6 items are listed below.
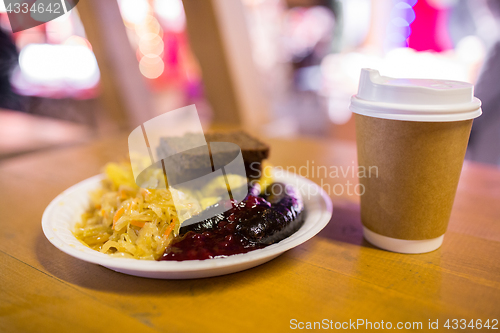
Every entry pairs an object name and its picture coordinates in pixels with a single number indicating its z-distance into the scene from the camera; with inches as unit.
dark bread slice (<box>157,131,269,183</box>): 15.3
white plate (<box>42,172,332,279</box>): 11.2
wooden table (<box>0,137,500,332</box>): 10.6
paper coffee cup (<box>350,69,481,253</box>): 11.6
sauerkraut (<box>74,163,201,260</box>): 12.8
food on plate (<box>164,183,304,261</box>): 12.2
